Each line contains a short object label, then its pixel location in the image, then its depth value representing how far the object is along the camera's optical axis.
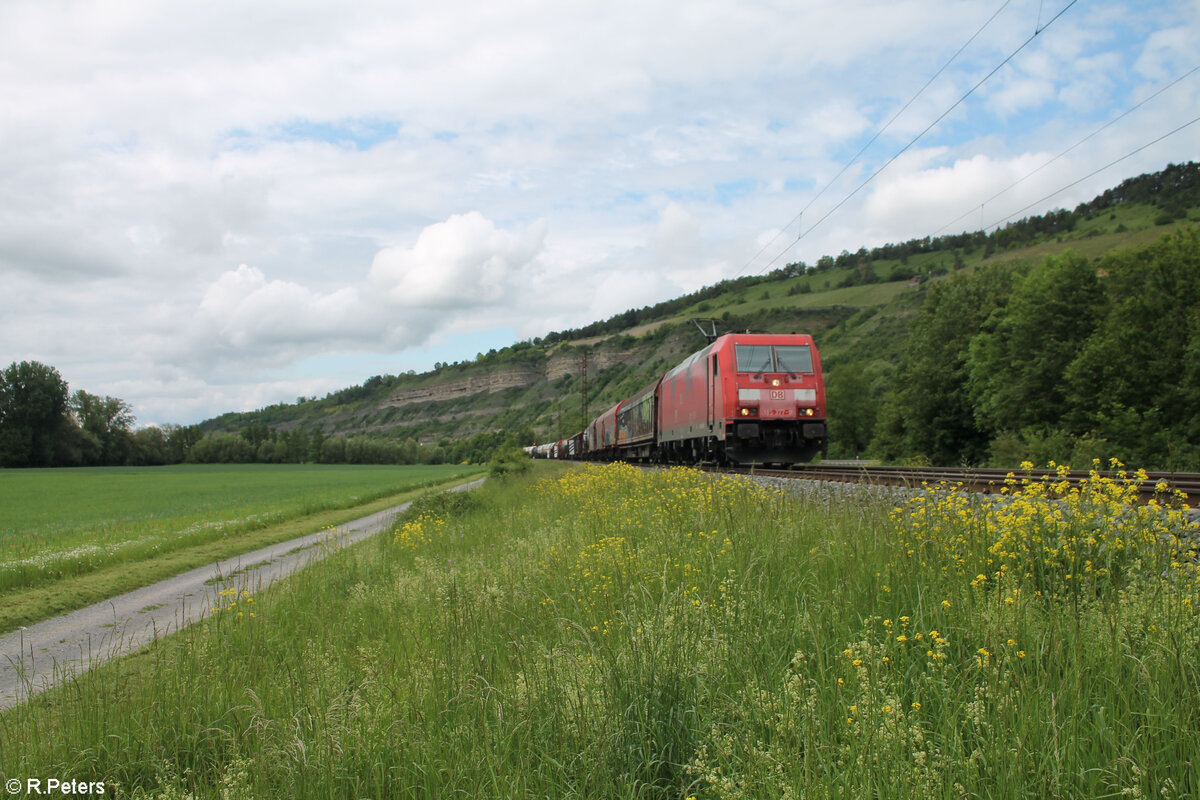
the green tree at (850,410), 77.75
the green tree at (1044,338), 39.16
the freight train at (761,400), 19.77
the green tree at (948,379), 48.78
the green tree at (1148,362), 32.41
